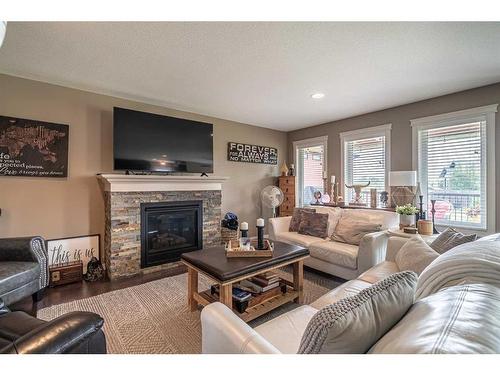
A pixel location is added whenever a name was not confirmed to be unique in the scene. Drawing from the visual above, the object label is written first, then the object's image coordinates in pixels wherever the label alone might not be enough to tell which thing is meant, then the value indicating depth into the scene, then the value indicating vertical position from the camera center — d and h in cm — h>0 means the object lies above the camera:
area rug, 165 -110
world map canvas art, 248 +45
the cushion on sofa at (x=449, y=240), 161 -38
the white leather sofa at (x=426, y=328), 53 -37
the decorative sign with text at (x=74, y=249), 273 -75
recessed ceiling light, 303 +123
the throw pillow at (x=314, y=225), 311 -51
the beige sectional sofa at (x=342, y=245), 237 -68
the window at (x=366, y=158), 373 +49
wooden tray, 199 -57
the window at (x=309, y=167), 464 +44
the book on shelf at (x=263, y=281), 207 -85
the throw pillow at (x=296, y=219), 339 -47
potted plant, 273 -33
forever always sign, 431 +67
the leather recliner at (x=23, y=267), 185 -67
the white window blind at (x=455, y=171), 287 +21
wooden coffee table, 171 -65
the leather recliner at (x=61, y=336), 82 -57
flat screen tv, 299 +63
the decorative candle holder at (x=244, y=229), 217 -39
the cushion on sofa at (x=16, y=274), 179 -70
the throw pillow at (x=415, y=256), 160 -49
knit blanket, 87 -33
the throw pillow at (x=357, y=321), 62 -38
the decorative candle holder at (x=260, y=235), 218 -45
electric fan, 434 -16
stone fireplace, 287 -44
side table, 230 -50
